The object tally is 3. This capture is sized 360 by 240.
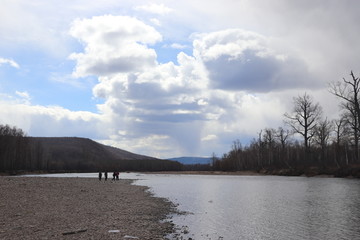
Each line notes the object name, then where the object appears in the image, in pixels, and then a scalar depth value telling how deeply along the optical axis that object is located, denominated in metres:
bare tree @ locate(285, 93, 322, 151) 86.39
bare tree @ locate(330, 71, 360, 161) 56.81
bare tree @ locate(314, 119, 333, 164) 95.46
